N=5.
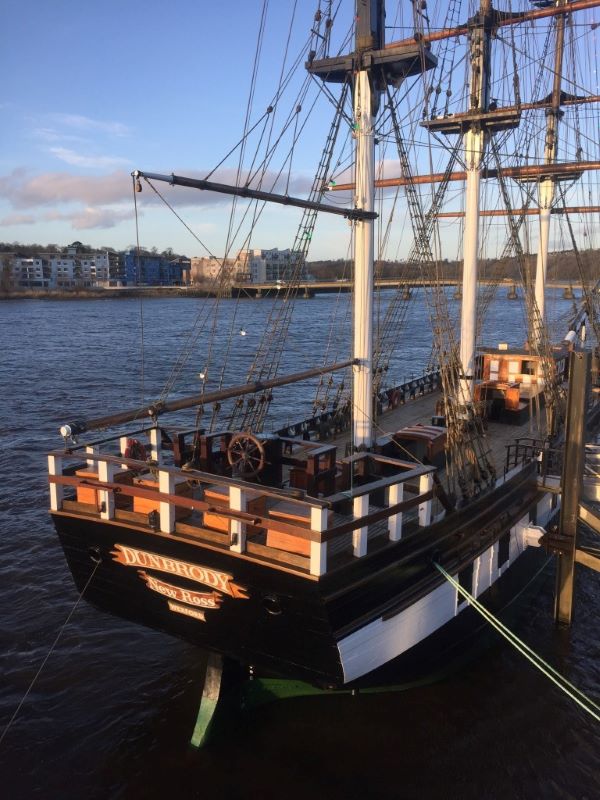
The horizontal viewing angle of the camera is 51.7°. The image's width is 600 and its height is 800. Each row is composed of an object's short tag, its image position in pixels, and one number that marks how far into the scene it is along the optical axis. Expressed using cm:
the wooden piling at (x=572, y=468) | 1057
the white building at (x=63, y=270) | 15000
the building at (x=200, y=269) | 14562
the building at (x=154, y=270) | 16450
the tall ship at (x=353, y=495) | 725
